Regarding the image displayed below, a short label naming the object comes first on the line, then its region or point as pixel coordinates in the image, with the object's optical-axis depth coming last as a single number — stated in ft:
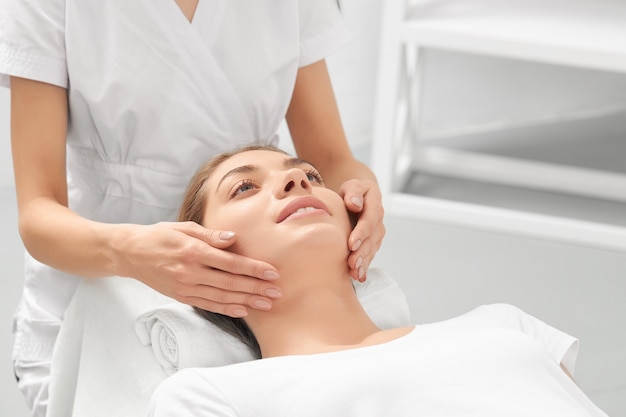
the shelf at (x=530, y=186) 9.74
